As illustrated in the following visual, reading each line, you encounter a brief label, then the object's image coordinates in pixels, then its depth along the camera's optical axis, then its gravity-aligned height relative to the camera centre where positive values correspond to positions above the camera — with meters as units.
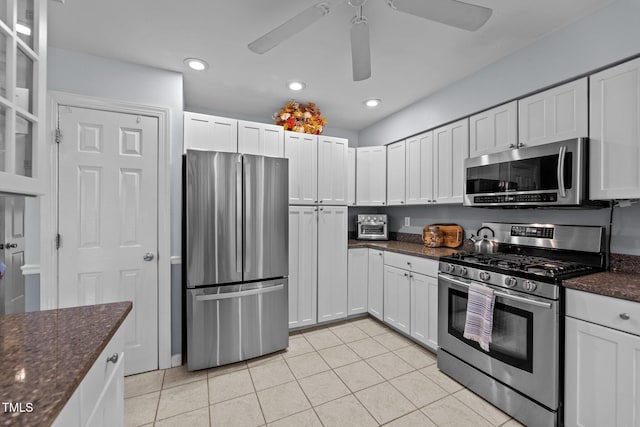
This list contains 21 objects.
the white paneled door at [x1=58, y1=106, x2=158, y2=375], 2.07 -0.03
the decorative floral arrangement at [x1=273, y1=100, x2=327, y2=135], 3.01 +1.06
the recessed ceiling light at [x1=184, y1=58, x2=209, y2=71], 2.27 +1.27
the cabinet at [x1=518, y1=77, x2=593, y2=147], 1.81 +0.70
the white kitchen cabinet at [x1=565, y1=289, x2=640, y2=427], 1.32 -0.75
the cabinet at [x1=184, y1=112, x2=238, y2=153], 2.42 +0.73
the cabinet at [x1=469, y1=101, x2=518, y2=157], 2.20 +0.71
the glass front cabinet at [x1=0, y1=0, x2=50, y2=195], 0.91 +0.41
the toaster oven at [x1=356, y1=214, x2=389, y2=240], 3.61 -0.18
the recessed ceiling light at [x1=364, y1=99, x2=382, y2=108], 3.11 +1.28
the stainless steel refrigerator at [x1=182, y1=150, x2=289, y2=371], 2.23 -0.37
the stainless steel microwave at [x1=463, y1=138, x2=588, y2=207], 1.77 +0.28
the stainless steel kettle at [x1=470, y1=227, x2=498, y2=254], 2.45 -0.27
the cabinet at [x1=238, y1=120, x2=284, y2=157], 2.62 +0.73
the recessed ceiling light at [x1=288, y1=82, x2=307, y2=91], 2.70 +1.28
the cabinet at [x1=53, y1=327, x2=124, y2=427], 0.71 -0.56
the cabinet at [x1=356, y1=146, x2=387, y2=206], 3.52 +0.49
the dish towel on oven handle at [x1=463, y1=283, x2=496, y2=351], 1.84 -0.70
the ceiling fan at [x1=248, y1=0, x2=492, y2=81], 1.36 +1.02
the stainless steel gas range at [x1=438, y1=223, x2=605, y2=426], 1.59 -0.66
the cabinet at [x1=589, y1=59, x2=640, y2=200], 1.58 +0.49
